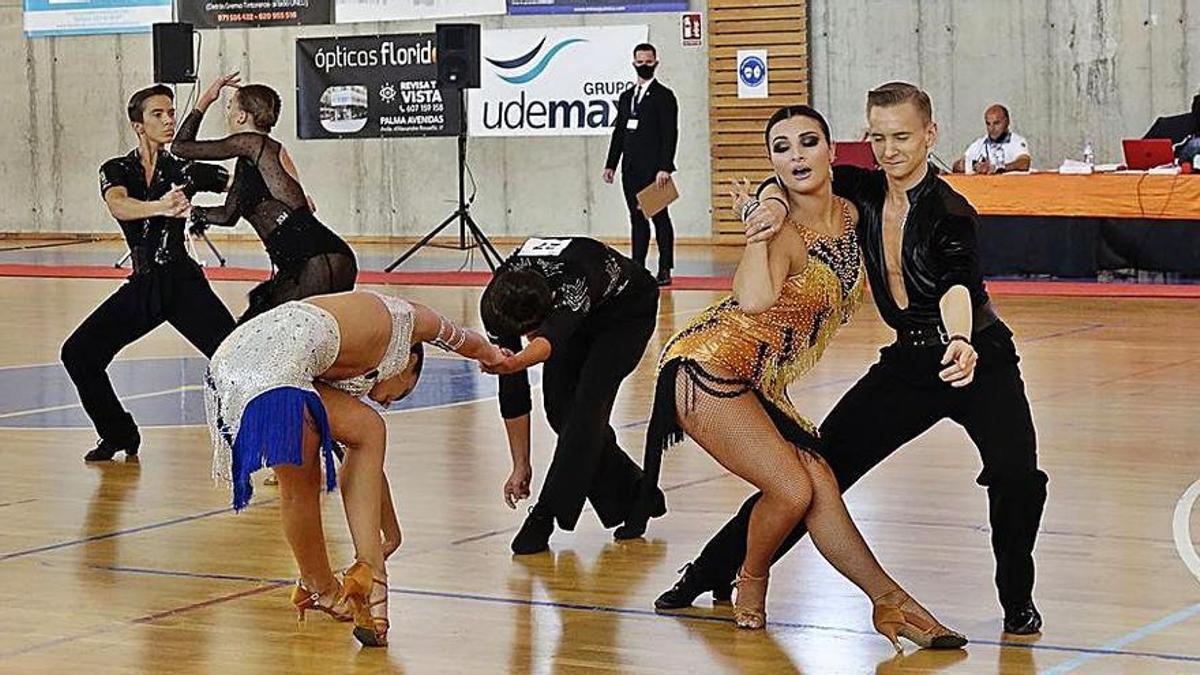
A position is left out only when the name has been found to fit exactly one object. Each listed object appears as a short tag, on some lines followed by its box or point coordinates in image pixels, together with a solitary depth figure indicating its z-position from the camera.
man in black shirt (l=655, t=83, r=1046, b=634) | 5.20
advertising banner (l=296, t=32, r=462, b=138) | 21.92
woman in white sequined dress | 5.28
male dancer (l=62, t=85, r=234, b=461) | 8.62
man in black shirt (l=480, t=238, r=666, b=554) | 6.36
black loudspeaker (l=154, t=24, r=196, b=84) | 19.38
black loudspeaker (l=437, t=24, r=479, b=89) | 17.95
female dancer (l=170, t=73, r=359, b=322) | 7.86
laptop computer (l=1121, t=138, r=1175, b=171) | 15.65
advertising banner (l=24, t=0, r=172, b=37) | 23.91
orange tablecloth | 15.05
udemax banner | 21.24
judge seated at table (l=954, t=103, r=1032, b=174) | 16.88
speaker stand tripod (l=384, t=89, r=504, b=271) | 17.61
